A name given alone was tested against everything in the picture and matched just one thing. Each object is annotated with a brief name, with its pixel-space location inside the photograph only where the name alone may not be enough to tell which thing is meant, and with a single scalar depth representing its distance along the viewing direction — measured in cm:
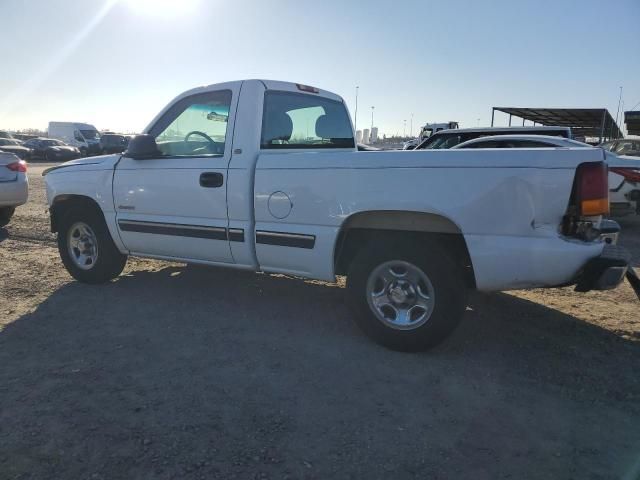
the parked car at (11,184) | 849
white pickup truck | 323
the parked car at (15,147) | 2888
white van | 3688
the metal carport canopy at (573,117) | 2142
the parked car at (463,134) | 980
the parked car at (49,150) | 3269
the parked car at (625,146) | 1308
